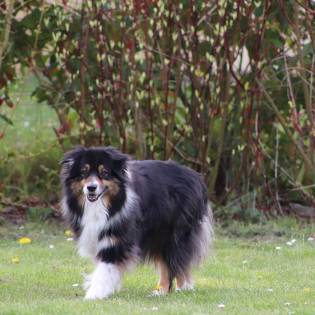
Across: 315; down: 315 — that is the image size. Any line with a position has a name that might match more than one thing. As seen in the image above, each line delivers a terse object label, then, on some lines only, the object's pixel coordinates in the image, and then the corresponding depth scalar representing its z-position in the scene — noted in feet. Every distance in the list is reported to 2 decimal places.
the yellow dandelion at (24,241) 68.08
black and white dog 50.78
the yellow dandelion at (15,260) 61.54
